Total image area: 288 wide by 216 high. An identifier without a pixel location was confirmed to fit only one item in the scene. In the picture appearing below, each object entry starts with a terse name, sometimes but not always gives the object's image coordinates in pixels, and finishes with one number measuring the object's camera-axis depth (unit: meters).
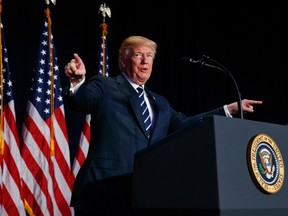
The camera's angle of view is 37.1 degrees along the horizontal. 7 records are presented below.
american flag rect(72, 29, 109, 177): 4.08
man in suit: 1.80
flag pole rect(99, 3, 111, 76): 4.37
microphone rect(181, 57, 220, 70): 1.99
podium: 1.34
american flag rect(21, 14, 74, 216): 3.66
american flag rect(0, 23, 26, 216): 3.48
